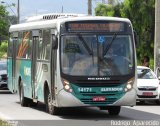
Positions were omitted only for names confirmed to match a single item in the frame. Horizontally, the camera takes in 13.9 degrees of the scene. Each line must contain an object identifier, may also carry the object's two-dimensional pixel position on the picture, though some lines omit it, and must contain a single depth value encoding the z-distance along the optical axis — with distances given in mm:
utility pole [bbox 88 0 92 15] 42194
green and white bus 18438
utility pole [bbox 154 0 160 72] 30016
